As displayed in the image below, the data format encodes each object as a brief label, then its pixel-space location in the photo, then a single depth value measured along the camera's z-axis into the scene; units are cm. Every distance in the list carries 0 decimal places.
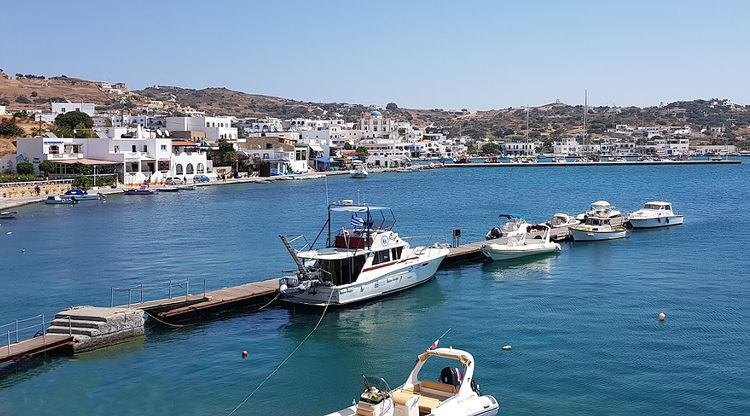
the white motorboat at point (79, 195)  6812
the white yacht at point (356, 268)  2612
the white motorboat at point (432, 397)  1409
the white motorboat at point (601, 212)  4706
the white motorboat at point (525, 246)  3641
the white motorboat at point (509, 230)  3881
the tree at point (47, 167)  7679
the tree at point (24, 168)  7669
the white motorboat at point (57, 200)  6606
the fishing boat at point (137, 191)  7556
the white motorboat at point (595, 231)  4328
